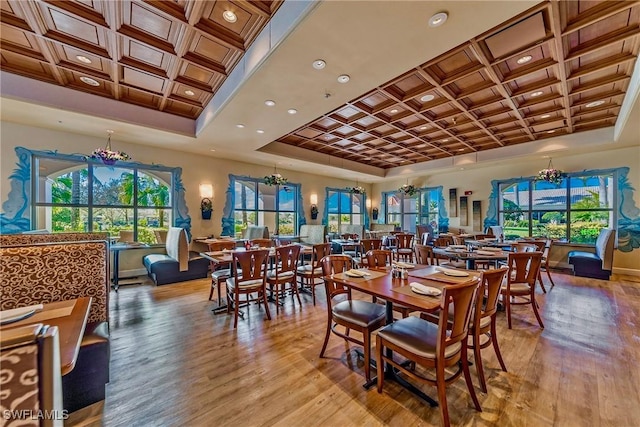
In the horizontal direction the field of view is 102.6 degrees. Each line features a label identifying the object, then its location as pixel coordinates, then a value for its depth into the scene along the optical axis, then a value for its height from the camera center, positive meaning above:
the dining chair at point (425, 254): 3.88 -0.64
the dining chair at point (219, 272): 3.89 -0.91
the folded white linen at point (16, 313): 1.38 -0.56
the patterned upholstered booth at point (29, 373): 0.73 -0.46
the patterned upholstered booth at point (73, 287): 1.87 -0.56
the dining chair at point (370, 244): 4.34 -0.52
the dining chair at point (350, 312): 2.16 -0.90
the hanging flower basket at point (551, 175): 6.40 +0.92
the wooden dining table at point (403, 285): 1.81 -0.62
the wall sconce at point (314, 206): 9.29 +0.29
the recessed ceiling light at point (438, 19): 2.16 +1.67
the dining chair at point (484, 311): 1.91 -0.79
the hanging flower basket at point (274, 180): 7.44 +1.01
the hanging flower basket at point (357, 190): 9.62 +0.88
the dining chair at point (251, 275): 3.29 -0.81
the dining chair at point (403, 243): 5.83 -0.72
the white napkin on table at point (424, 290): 1.93 -0.59
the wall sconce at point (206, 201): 6.68 +0.35
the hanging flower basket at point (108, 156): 4.79 +1.15
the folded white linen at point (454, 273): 2.50 -0.60
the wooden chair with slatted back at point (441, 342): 1.64 -0.92
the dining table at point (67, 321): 1.19 -0.63
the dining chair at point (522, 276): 3.15 -0.81
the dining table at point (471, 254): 3.53 -0.60
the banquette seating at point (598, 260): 5.27 -1.05
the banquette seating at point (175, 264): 5.14 -1.02
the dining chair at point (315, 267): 4.05 -0.89
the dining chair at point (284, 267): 3.71 -0.80
